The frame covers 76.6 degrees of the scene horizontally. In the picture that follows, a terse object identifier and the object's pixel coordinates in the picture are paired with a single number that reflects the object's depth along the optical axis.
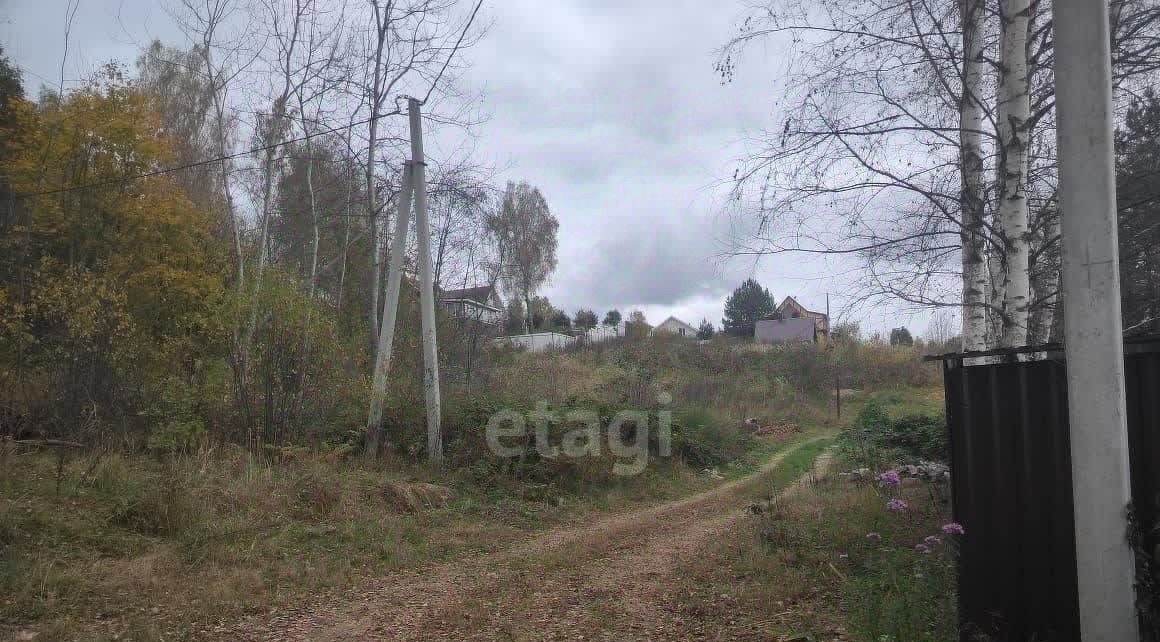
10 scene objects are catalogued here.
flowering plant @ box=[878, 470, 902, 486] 6.43
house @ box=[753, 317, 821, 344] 42.12
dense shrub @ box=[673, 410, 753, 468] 14.80
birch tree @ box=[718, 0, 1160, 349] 6.30
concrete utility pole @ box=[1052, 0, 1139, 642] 3.30
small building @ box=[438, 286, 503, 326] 22.02
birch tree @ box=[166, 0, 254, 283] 16.09
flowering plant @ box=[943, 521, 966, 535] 4.16
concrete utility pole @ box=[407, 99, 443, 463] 11.88
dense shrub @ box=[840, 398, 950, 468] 11.10
